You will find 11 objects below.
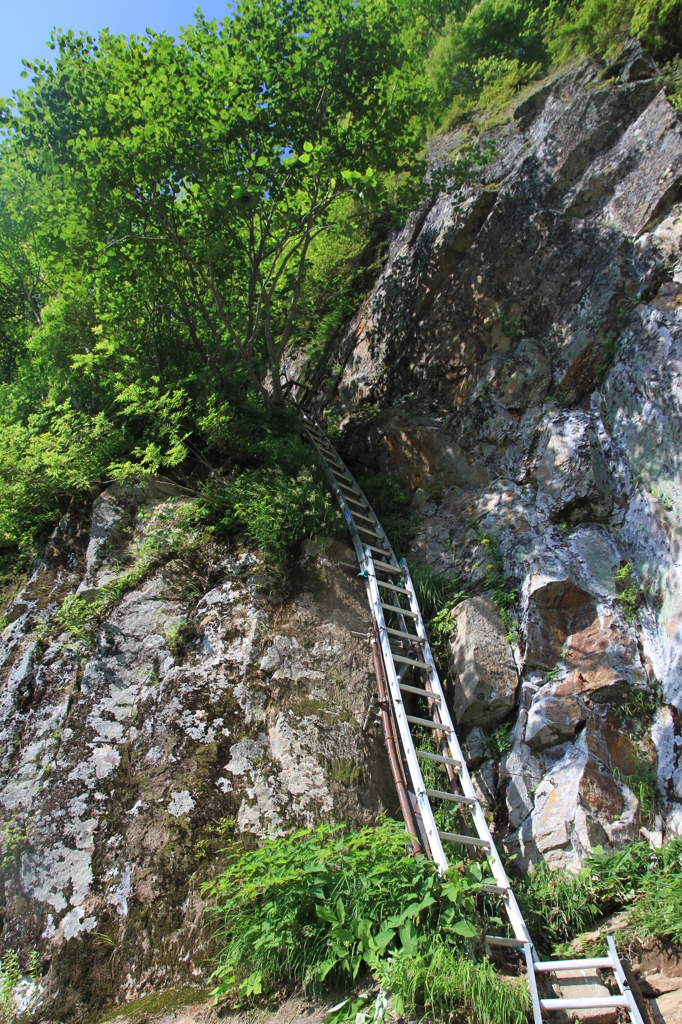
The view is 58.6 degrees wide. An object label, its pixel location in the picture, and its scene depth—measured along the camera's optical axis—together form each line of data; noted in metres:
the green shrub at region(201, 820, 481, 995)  3.60
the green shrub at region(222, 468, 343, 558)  6.88
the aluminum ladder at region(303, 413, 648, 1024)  3.63
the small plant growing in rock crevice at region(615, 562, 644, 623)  5.52
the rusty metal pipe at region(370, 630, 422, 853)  4.62
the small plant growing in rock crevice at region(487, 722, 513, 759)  5.50
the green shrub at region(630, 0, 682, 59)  7.54
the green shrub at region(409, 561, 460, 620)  6.84
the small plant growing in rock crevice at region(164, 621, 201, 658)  5.92
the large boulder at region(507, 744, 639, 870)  4.57
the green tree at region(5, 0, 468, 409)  8.04
